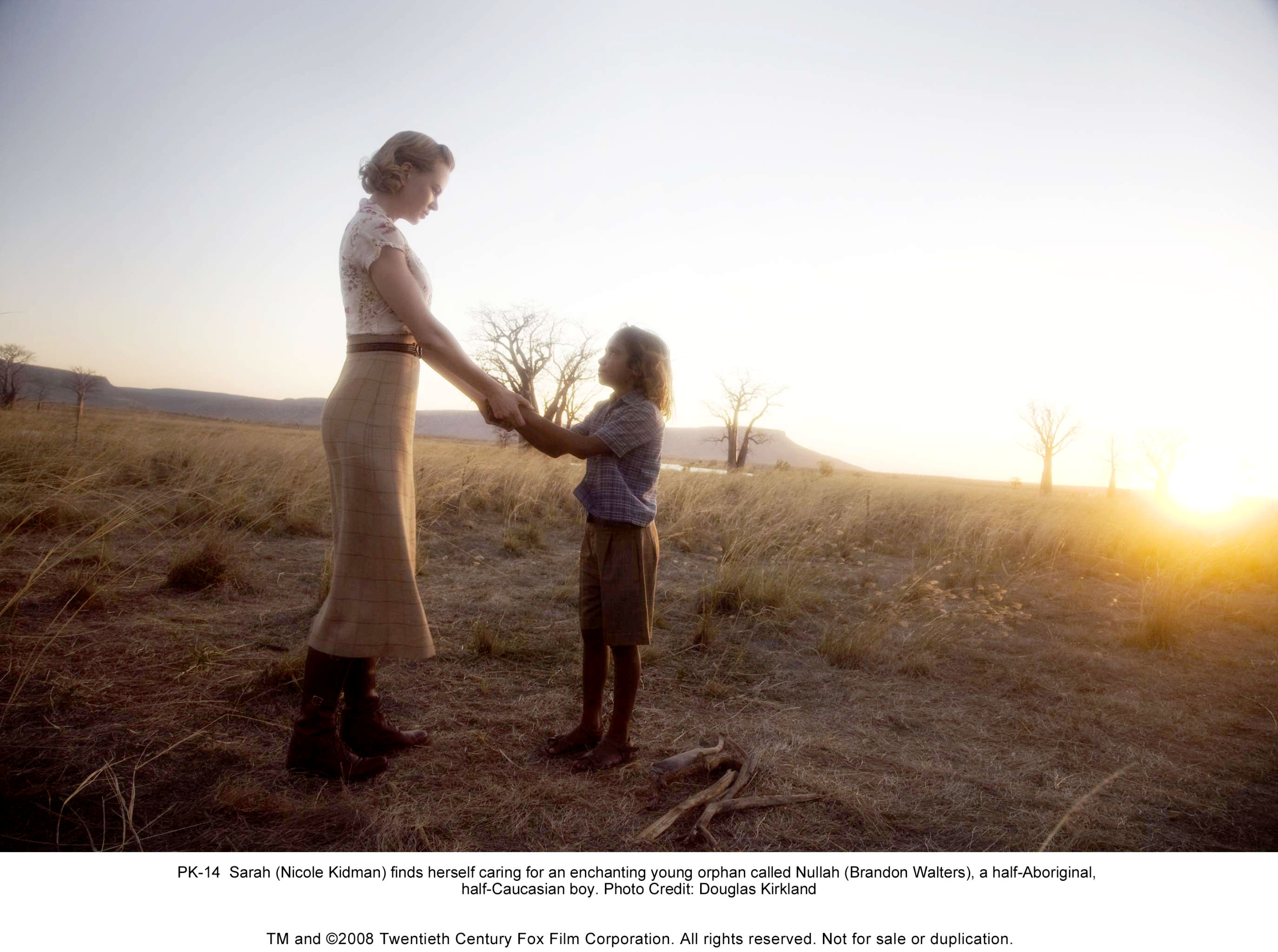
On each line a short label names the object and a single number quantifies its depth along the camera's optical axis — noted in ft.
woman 6.23
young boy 6.95
